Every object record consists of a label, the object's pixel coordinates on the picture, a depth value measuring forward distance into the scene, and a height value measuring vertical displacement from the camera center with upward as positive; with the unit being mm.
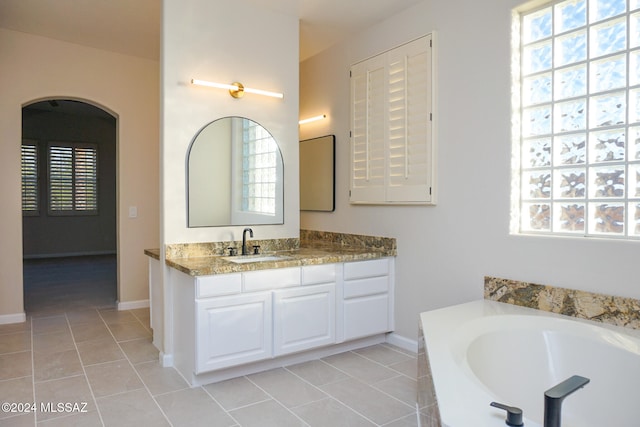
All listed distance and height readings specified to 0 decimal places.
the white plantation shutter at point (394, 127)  3250 +651
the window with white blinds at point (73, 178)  8477 +545
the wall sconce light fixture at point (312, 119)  4373 +915
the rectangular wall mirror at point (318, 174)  4250 +332
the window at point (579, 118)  2246 +507
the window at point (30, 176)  8156 +560
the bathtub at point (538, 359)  1828 -713
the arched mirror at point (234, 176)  3252 +242
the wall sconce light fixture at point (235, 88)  3168 +918
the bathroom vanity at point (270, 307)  2766 -736
